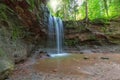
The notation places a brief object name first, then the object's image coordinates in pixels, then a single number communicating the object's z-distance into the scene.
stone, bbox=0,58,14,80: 2.49
